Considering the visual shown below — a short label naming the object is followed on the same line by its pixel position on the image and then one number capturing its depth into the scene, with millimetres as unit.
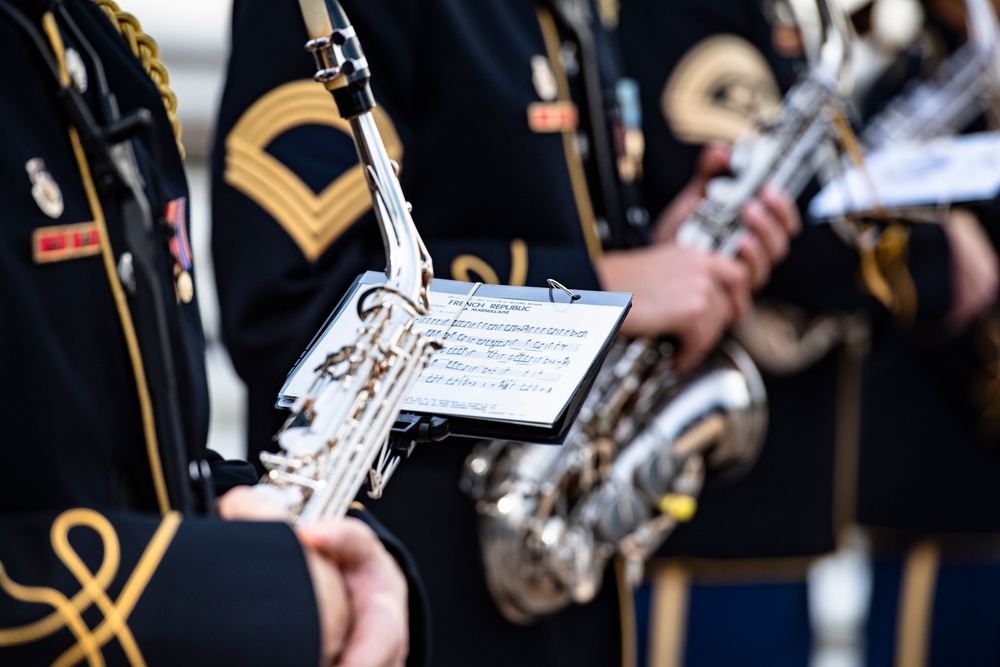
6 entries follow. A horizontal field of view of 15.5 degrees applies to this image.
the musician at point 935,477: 5117
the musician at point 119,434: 2174
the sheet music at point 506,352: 2156
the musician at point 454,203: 2510
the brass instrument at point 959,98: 4890
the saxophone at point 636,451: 2951
